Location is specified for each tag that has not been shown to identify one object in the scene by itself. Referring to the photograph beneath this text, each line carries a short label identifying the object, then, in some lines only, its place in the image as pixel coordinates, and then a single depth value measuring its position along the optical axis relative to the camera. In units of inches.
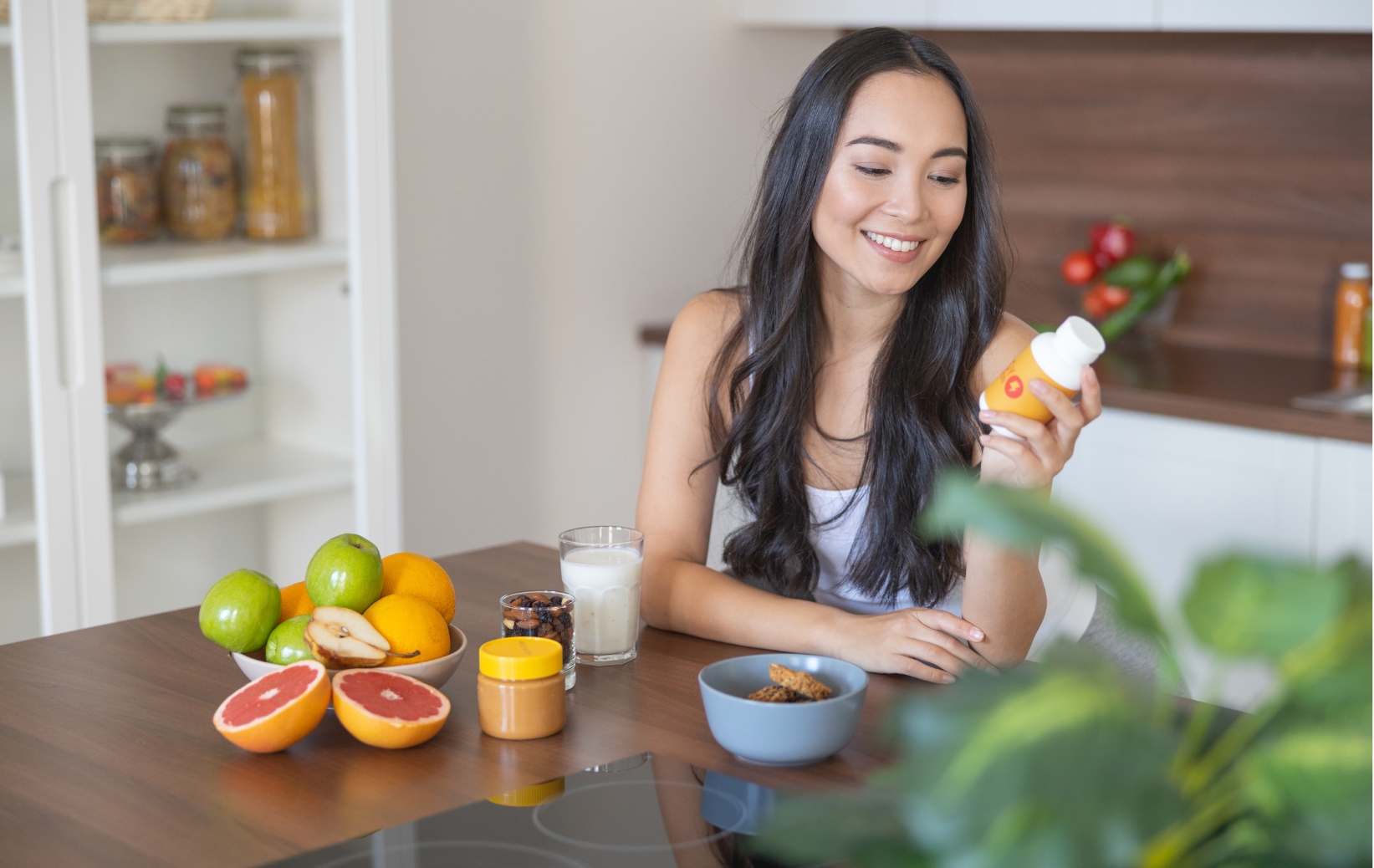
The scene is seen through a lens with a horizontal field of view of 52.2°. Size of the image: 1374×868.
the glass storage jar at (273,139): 93.9
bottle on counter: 104.0
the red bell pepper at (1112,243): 115.4
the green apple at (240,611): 42.9
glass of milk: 48.7
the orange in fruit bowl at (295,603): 45.3
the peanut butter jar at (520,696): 41.5
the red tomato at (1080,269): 115.5
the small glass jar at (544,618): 45.5
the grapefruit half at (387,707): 40.4
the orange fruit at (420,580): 46.1
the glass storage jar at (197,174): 91.5
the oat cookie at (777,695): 40.4
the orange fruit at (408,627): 43.8
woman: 61.6
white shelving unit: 83.1
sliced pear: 42.7
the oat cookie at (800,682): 40.5
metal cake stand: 91.7
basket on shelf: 84.5
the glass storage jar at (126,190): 87.4
